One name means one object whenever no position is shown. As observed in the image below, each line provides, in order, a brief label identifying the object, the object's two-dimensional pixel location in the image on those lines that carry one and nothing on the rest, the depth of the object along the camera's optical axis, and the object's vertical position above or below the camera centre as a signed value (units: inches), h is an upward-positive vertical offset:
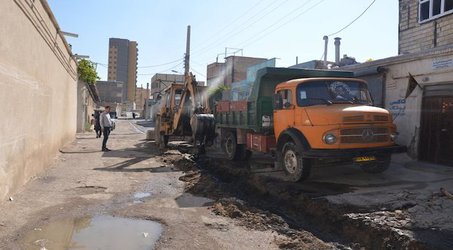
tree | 1000.2 +107.1
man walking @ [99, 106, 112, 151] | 619.3 -16.6
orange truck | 327.0 -0.6
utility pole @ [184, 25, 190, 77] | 1363.2 +203.0
